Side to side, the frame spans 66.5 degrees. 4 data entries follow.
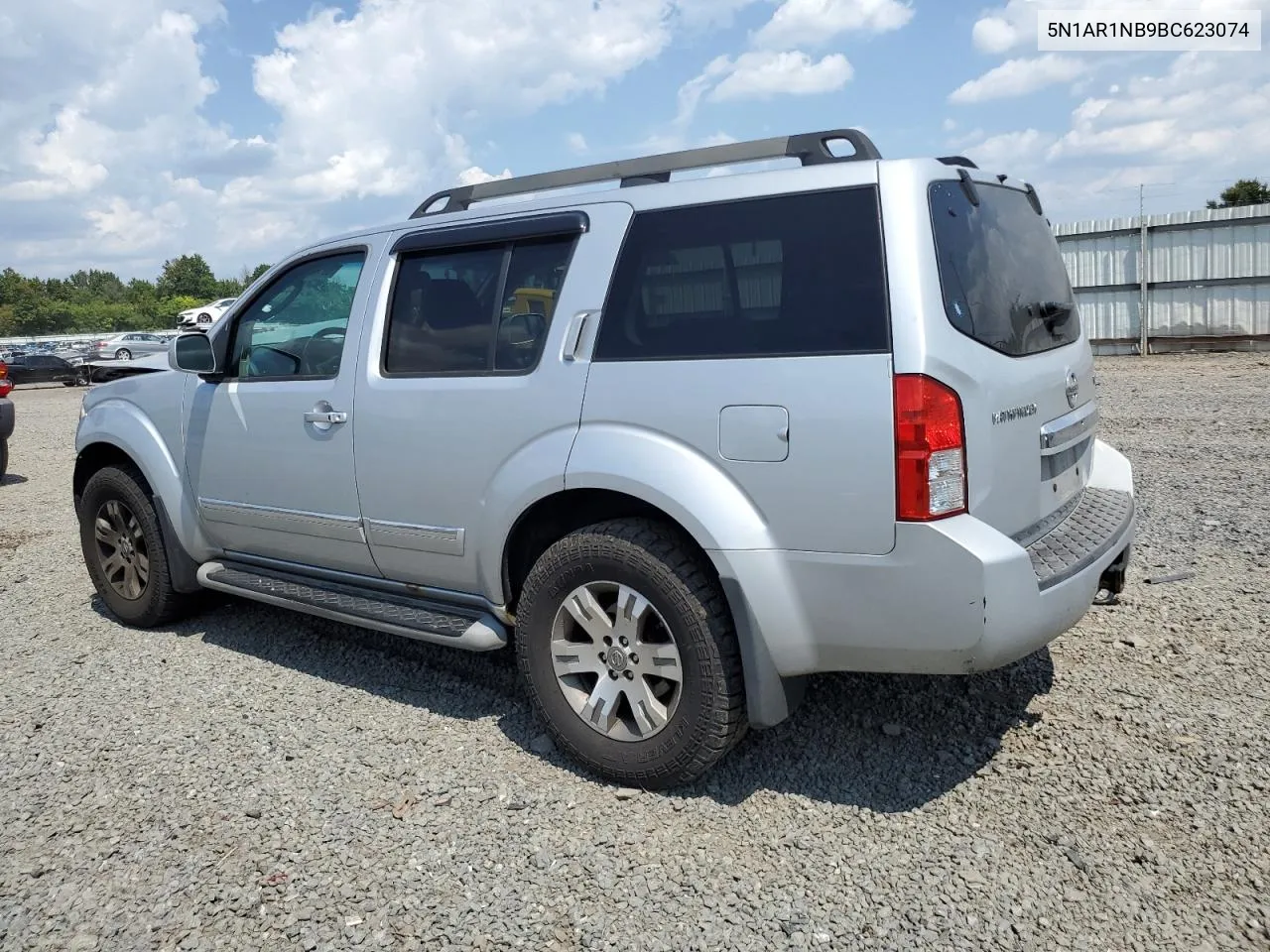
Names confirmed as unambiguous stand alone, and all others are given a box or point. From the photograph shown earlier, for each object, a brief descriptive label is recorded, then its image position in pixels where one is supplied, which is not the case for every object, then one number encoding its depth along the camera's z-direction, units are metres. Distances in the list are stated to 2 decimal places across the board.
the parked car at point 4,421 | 10.23
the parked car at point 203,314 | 25.99
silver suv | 2.78
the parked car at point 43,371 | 30.27
